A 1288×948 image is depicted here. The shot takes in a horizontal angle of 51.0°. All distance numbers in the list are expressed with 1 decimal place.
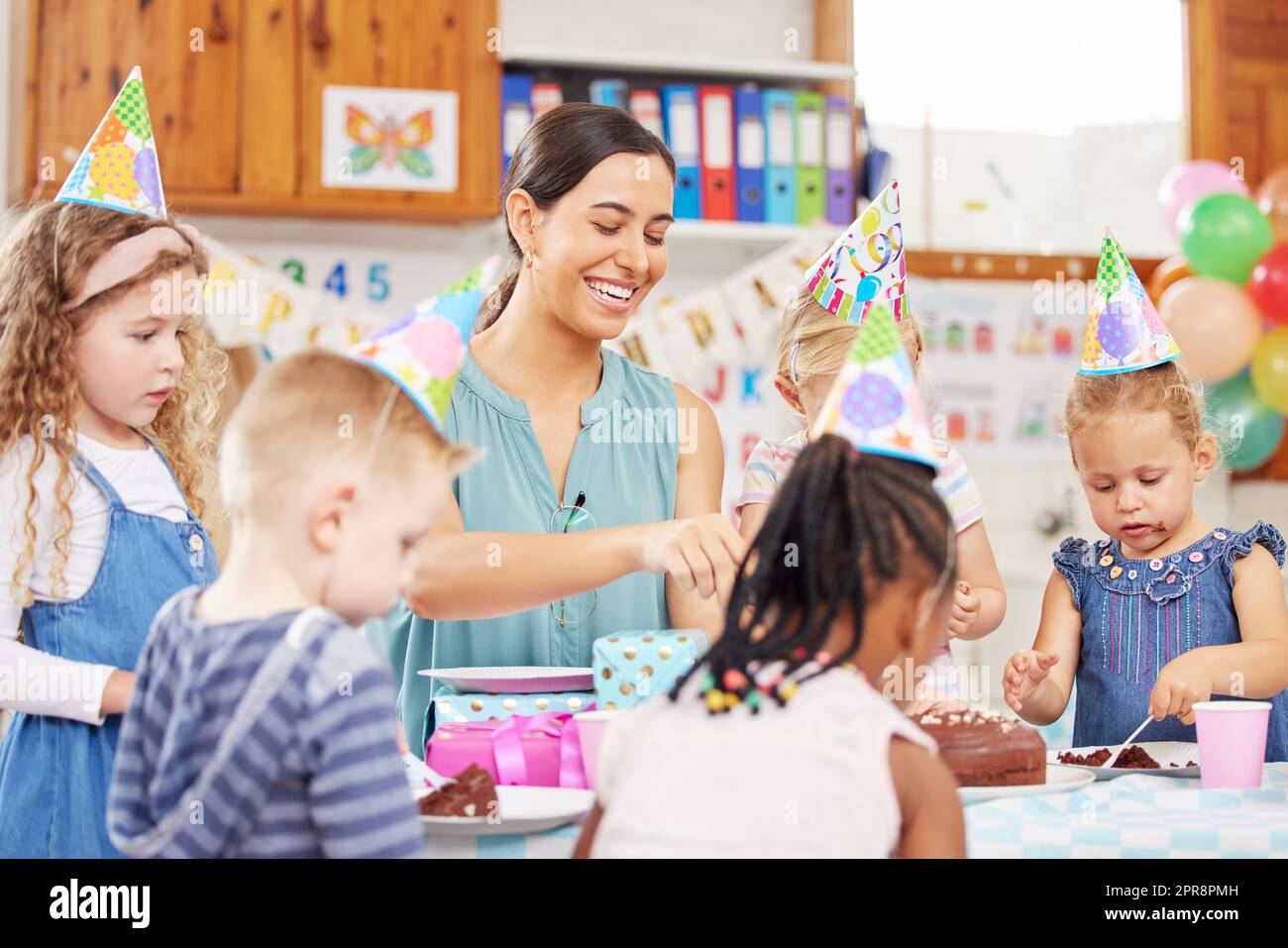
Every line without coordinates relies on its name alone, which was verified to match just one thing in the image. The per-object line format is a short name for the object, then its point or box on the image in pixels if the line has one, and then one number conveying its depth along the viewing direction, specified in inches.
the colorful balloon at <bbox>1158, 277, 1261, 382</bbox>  132.3
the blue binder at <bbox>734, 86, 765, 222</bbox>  135.0
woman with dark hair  63.7
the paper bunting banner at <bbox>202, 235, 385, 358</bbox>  123.0
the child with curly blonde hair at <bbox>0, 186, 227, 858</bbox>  47.3
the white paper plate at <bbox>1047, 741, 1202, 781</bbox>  53.5
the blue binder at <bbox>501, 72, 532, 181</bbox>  130.2
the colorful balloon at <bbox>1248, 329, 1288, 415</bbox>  132.6
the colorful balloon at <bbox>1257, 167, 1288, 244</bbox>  135.4
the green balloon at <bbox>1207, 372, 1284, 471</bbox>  138.2
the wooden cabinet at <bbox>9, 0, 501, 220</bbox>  121.5
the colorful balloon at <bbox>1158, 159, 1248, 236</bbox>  140.8
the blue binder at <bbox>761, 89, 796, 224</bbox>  135.7
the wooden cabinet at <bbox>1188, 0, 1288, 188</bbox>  159.5
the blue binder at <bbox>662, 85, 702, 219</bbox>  133.4
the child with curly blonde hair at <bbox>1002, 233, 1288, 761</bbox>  62.4
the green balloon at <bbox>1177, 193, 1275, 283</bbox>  133.7
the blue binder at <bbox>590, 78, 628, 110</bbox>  131.7
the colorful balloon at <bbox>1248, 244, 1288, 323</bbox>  130.6
